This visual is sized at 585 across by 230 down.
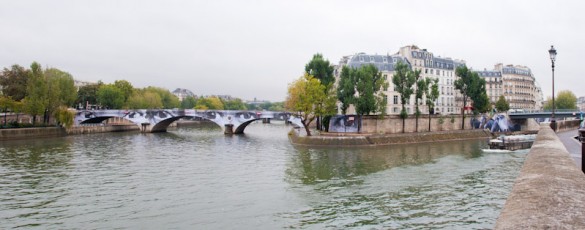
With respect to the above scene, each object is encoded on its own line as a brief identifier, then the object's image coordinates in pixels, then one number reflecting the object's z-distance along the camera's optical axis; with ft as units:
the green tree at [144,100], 357.67
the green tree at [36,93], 225.35
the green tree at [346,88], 207.62
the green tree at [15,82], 266.77
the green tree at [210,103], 565.94
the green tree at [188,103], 606.96
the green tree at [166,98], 471.21
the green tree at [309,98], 192.03
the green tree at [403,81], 218.38
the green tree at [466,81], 253.71
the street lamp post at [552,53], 78.57
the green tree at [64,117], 238.68
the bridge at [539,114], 251.03
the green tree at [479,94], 253.53
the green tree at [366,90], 204.54
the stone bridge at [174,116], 258.78
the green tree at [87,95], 363.97
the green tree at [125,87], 378.40
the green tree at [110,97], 341.21
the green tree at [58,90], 237.86
